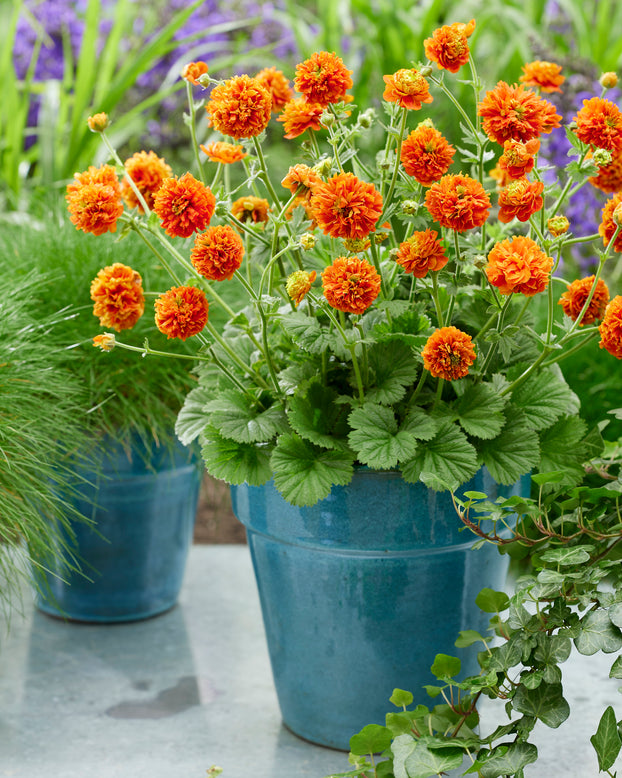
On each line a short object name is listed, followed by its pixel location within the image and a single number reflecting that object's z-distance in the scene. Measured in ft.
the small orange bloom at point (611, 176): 4.86
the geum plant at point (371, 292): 4.55
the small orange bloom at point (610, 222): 4.70
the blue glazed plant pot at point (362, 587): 4.83
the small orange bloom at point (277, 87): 4.93
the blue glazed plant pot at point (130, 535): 5.70
